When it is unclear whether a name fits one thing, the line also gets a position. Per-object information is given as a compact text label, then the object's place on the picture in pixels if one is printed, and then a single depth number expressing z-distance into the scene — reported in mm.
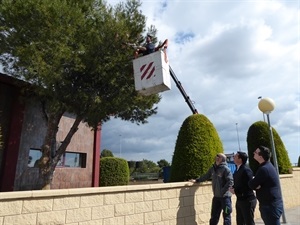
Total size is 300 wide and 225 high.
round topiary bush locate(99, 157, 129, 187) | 15898
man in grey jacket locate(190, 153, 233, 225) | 5230
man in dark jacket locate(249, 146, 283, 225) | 3914
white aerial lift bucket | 7098
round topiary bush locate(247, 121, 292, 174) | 11414
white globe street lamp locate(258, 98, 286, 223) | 8516
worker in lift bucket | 8234
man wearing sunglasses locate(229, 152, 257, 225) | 4773
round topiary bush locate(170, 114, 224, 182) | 6773
